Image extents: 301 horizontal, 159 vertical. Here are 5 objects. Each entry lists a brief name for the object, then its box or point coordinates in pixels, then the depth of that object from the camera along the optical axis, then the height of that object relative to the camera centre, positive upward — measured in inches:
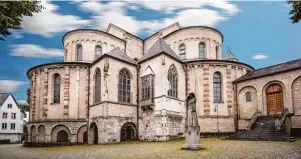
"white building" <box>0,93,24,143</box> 2299.3 -174.3
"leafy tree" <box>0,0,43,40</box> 438.6 +171.1
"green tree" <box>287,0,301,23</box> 474.8 +176.9
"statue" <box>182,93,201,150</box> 578.2 -67.6
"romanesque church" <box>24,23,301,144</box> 968.3 +17.3
